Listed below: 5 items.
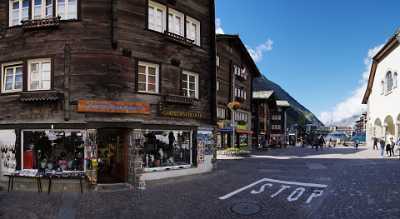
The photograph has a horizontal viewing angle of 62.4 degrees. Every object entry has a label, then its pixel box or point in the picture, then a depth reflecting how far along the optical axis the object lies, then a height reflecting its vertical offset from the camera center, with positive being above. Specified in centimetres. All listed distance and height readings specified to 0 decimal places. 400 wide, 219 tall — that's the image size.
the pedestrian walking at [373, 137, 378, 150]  4745 -216
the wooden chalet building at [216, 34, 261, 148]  3991 +529
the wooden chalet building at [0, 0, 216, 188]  1581 +193
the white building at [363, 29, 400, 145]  4038 +476
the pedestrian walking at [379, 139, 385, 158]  3421 -185
